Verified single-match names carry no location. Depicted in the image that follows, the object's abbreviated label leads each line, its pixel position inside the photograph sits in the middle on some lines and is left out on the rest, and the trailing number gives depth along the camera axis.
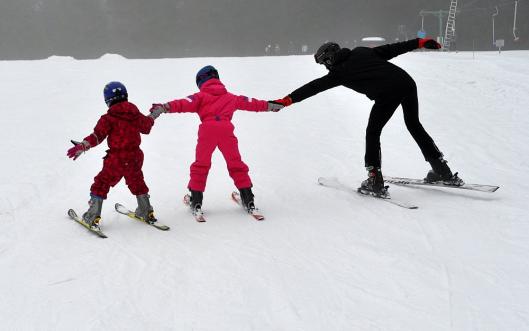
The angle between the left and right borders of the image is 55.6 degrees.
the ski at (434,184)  5.25
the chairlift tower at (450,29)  30.78
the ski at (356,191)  5.05
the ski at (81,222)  4.34
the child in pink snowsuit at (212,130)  4.82
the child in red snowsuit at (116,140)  4.41
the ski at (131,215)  4.52
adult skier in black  5.30
